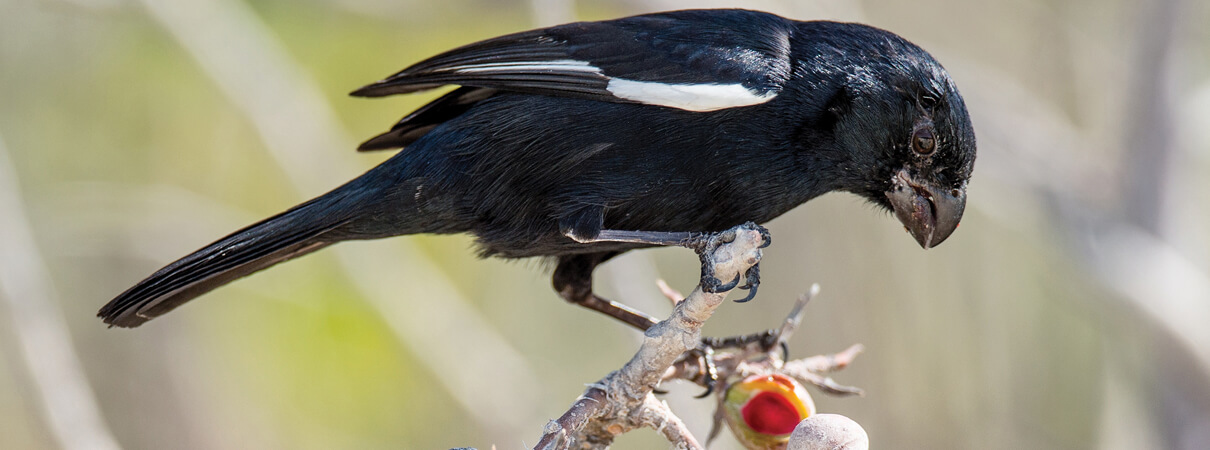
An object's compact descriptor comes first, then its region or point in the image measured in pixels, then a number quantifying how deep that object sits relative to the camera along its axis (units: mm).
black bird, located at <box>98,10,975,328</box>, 6480
